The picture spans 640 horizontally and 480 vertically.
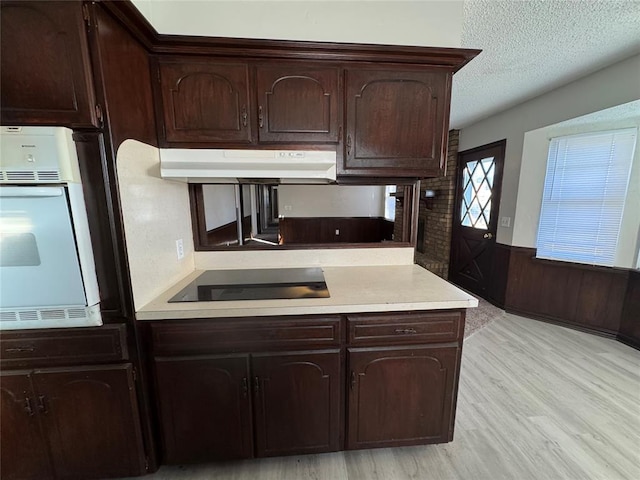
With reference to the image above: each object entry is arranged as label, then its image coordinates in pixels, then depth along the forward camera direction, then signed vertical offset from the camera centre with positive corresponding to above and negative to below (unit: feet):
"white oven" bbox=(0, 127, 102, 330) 3.24 -0.44
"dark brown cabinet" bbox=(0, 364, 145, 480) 3.87 -3.43
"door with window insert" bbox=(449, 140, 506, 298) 11.75 -0.87
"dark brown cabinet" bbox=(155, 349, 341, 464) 4.28 -3.45
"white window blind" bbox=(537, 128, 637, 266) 8.46 +0.07
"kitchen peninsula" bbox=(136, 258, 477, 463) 4.18 -2.88
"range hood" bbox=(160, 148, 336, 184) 4.58 +0.67
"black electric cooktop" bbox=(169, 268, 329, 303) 4.52 -1.64
